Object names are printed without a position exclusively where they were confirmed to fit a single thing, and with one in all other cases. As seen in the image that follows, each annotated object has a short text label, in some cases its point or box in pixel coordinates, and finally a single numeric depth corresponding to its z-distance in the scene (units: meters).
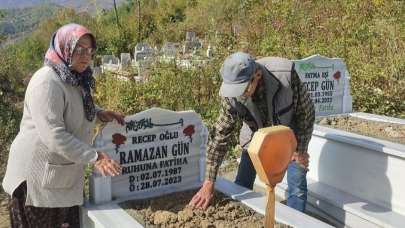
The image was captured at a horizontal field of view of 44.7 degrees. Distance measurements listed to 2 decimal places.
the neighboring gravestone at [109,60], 8.66
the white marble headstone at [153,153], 2.79
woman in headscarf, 2.22
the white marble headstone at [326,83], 4.56
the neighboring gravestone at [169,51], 6.89
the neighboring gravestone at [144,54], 7.42
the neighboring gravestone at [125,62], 7.42
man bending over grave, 2.81
